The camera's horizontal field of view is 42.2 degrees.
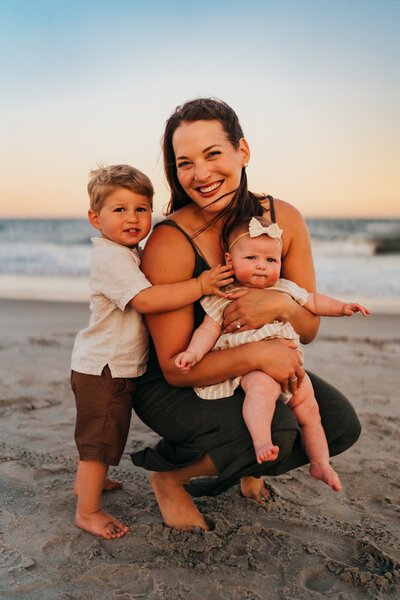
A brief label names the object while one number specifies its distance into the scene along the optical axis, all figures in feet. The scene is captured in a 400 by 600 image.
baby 7.38
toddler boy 7.97
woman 7.33
